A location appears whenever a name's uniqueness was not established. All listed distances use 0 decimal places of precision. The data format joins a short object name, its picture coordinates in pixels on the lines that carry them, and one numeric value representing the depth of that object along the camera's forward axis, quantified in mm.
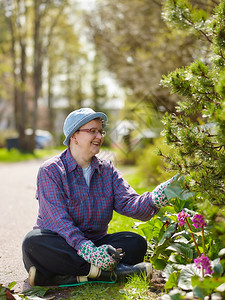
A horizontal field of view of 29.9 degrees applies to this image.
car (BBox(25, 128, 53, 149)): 26716
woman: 2996
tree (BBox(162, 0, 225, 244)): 2447
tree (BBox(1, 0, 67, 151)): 17391
